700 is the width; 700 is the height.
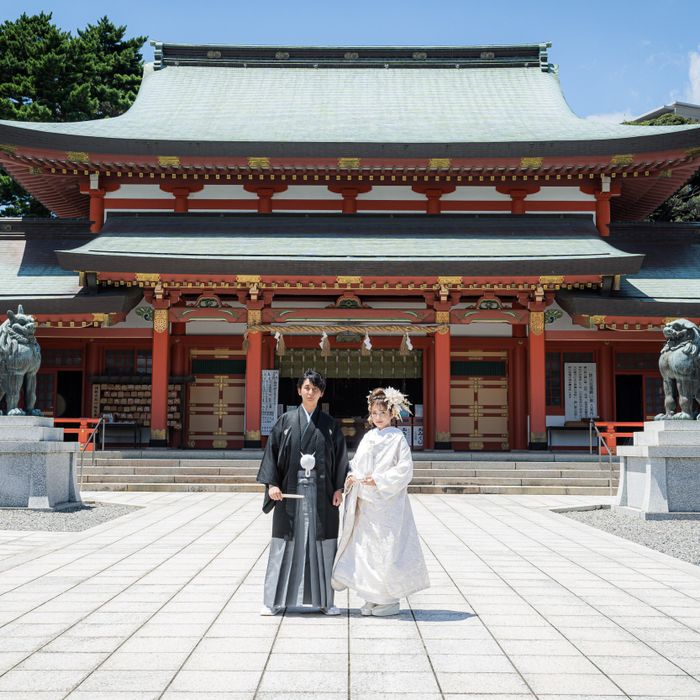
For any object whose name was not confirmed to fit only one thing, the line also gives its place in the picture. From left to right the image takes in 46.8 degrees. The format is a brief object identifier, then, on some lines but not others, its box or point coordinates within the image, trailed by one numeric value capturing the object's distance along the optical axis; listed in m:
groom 5.95
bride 5.85
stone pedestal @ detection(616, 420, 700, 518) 11.07
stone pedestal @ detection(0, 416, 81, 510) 11.41
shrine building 17.83
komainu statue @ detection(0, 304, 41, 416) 11.66
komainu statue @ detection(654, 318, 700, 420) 11.27
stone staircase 15.24
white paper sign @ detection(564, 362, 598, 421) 19.64
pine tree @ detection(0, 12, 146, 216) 34.69
